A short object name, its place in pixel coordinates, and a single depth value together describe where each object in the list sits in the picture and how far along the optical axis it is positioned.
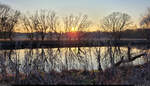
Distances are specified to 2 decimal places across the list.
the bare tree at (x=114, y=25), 53.09
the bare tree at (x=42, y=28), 43.34
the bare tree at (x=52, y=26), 42.83
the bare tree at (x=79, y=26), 44.54
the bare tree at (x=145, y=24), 42.33
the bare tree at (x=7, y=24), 36.12
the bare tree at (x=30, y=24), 42.38
